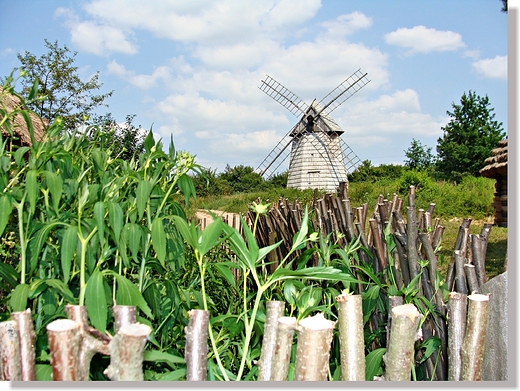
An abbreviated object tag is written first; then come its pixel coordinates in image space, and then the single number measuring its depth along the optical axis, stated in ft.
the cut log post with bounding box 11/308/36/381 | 3.59
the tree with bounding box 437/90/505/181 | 93.09
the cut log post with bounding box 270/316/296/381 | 3.97
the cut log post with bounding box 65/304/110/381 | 3.54
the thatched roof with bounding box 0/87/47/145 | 13.86
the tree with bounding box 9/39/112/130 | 37.88
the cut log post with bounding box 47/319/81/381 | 3.36
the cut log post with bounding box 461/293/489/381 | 4.88
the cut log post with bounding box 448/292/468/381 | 5.18
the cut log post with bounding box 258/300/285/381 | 4.11
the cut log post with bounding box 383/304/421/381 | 4.32
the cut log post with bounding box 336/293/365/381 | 4.33
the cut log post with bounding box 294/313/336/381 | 3.69
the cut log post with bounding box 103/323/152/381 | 3.34
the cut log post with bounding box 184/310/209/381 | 3.95
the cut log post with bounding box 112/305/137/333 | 3.69
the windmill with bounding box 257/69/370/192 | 77.51
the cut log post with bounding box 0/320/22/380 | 3.55
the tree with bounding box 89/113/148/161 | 35.71
